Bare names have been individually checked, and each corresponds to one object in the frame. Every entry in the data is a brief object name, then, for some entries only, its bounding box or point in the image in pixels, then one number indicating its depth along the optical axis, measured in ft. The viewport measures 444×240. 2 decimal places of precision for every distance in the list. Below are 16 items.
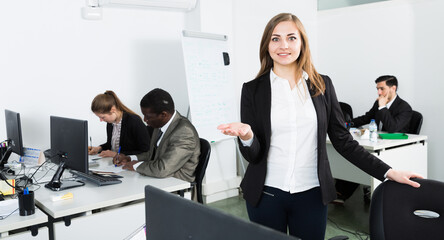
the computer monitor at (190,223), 1.98
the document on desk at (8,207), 6.49
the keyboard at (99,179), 8.06
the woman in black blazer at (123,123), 11.10
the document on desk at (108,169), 9.25
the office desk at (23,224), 6.07
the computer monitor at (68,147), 7.55
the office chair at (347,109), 16.49
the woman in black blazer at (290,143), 5.24
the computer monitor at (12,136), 9.63
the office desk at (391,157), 11.25
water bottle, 11.69
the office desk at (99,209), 6.67
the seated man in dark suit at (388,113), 13.93
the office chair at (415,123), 14.10
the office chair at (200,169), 9.30
